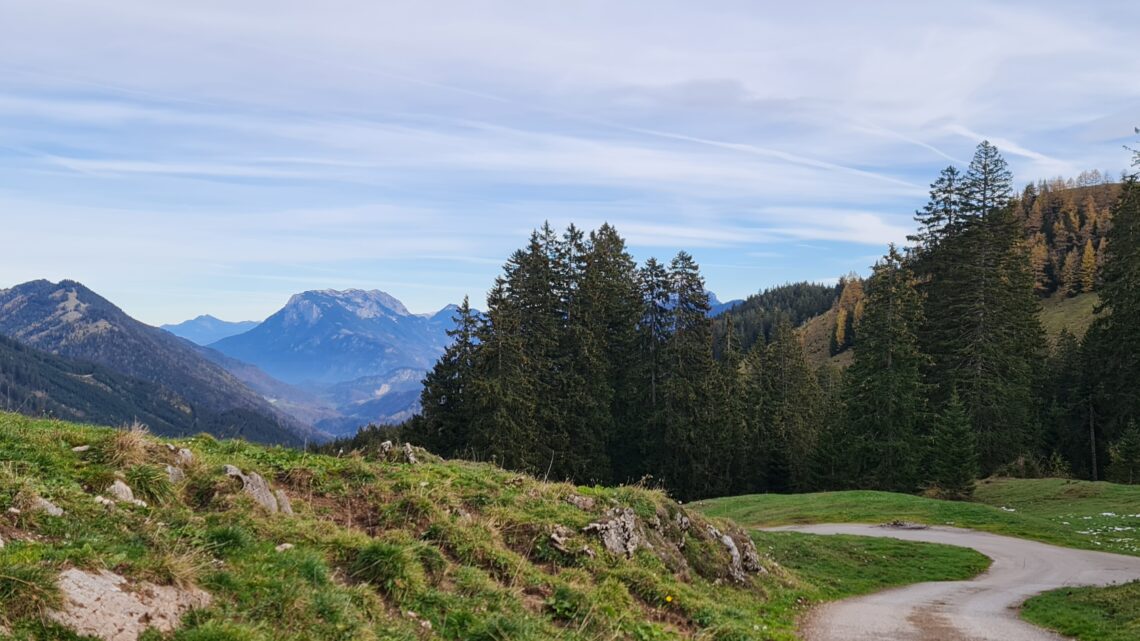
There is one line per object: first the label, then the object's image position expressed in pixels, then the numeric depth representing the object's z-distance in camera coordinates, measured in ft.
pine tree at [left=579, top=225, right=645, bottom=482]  173.99
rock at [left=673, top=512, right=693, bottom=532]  56.40
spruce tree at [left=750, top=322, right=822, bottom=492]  205.16
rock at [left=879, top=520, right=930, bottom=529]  105.09
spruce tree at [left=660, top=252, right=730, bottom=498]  166.81
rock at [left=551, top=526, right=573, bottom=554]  42.29
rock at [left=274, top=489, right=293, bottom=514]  35.45
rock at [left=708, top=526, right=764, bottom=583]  56.70
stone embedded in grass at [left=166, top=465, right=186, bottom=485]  33.11
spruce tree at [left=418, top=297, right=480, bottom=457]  154.30
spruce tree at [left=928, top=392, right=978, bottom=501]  134.62
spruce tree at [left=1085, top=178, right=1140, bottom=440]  169.68
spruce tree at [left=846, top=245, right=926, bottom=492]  160.15
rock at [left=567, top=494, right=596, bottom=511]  50.55
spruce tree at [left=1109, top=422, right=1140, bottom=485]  152.56
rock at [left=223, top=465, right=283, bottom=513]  34.34
